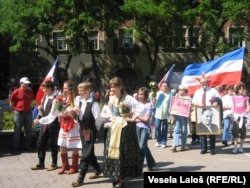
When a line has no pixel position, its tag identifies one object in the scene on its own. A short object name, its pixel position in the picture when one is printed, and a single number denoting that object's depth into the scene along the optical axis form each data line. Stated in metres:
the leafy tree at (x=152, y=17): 30.58
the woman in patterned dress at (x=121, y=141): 7.59
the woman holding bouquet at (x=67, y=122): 8.66
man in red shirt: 11.73
